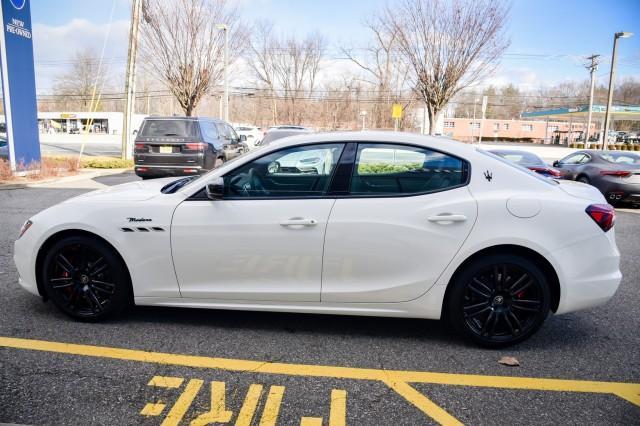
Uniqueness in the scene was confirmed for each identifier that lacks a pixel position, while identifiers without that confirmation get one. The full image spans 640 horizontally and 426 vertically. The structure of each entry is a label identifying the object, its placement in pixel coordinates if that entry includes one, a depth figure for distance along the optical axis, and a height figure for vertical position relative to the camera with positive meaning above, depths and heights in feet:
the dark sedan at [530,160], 36.55 -1.81
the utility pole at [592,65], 123.03 +19.36
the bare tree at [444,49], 57.26 +10.65
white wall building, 208.95 +1.96
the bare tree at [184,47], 70.90 +12.48
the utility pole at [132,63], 63.10 +8.53
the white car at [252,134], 121.89 -0.74
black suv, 38.60 -1.46
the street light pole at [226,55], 75.23 +12.04
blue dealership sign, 43.29 +4.06
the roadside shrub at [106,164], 59.11 -4.50
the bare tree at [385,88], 131.03 +13.56
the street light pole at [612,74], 86.12 +12.32
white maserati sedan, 10.84 -2.46
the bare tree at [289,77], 185.78 +21.75
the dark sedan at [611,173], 35.73 -2.54
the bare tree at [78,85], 226.01 +20.00
